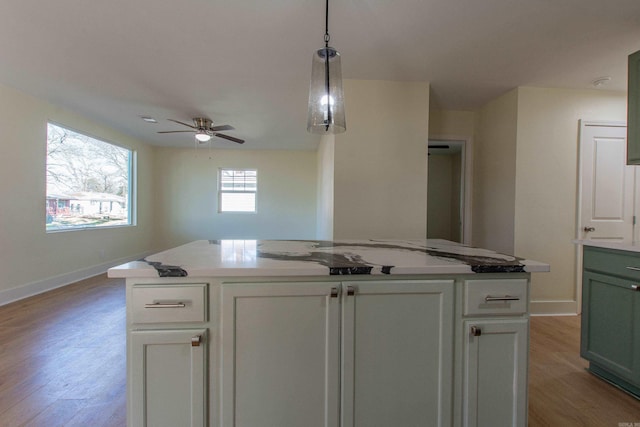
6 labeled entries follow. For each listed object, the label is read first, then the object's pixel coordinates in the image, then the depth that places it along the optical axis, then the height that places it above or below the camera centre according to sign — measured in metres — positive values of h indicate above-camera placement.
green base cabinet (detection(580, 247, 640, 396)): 1.64 -0.65
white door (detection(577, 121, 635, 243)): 2.97 +0.29
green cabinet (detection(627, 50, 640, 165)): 2.04 +0.75
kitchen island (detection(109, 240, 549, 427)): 1.05 -0.52
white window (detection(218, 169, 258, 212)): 6.35 +0.42
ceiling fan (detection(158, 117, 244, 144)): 3.93 +1.12
